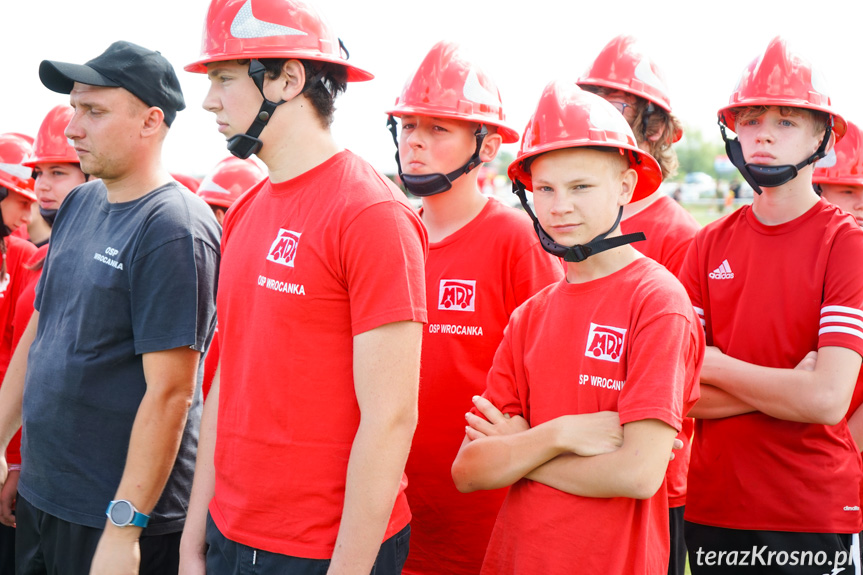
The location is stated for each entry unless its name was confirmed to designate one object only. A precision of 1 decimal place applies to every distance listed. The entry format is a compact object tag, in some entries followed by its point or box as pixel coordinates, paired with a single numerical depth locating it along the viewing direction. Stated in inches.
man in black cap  122.6
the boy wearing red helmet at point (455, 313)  134.6
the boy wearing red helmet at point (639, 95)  181.9
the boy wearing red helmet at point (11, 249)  183.9
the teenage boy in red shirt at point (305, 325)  90.4
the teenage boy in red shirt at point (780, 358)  129.0
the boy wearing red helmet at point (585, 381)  96.5
